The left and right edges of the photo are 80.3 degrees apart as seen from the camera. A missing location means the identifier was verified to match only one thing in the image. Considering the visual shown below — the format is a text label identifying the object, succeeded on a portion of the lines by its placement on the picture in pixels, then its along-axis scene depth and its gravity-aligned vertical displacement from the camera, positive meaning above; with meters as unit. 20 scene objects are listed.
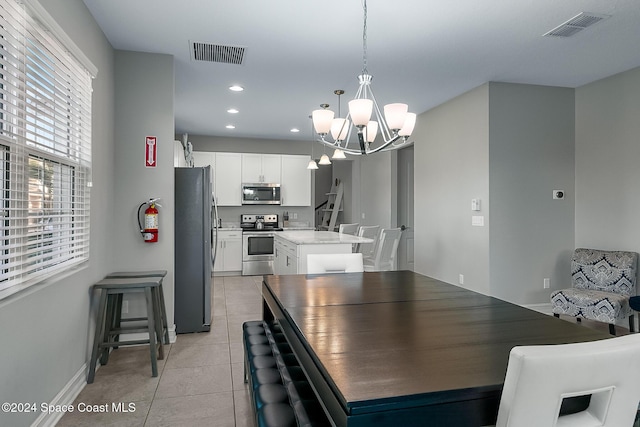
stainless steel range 6.82 -0.69
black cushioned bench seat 1.33 -0.72
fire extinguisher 3.28 -0.08
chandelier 2.41 +0.65
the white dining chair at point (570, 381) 0.88 -0.40
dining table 0.96 -0.45
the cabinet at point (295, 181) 7.36 +0.64
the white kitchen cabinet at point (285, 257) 4.54 -0.58
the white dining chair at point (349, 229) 6.04 -0.24
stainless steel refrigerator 3.61 -0.34
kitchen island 4.24 -0.38
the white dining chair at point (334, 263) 2.88 -0.39
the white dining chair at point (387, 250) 4.59 -0.45
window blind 1.73 +0.34
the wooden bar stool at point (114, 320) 2.64 -0.80
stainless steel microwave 7.18 +0.38
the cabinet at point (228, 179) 7.05 +0.66
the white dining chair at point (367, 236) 5.43 -0.32
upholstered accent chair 3.47 -0.75
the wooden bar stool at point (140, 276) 3.04 -0.51
